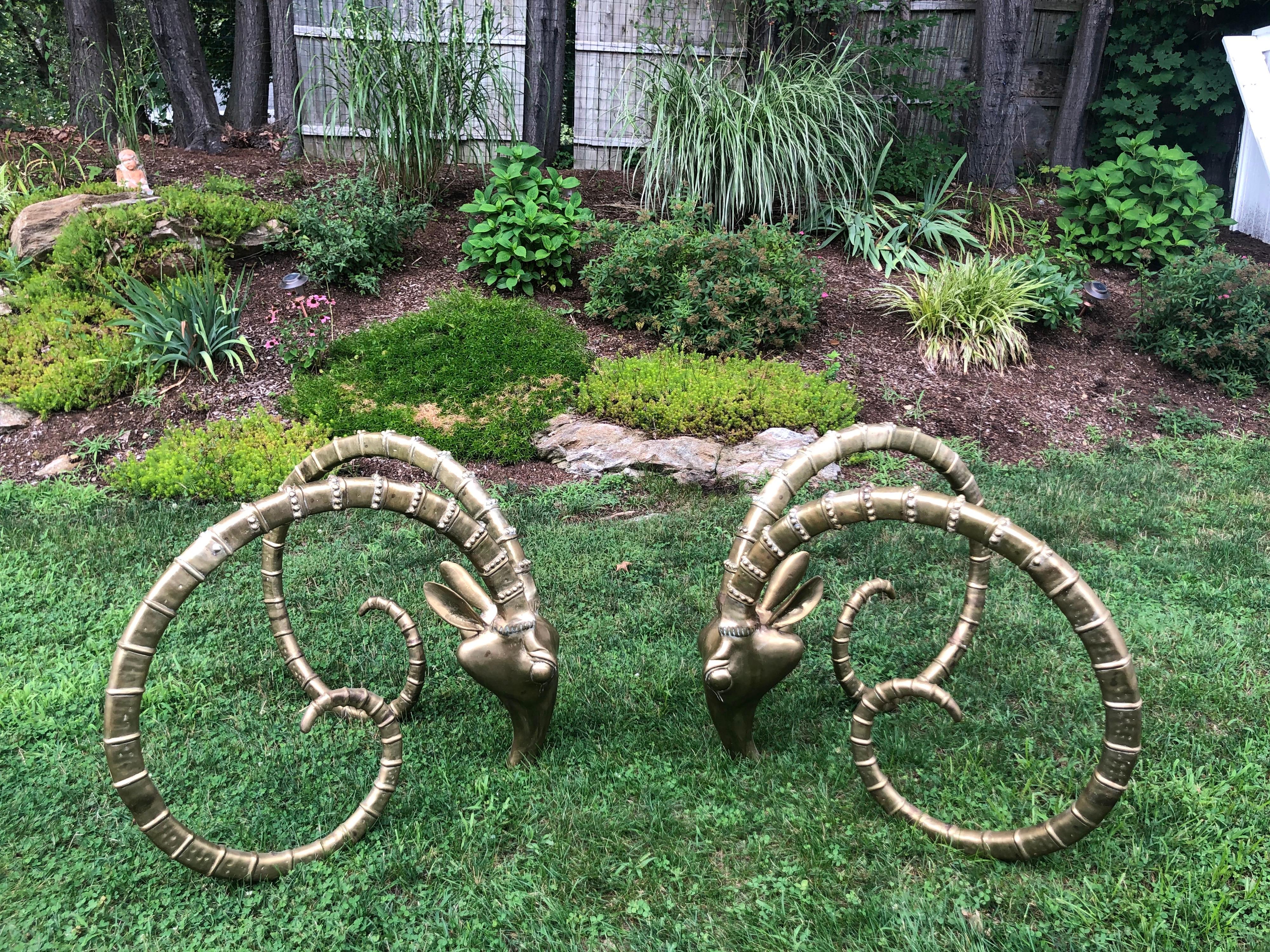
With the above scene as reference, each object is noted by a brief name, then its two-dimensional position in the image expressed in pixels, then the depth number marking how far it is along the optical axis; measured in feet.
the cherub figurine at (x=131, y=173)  19.64
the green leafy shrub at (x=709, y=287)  17.71
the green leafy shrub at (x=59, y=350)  16.74
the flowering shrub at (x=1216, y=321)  18.75
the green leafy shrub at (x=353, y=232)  18.95
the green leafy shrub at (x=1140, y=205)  21.95
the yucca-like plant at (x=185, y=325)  17.02
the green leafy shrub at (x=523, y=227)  19.19
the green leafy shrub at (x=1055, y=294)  19.62
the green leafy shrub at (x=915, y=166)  24.00
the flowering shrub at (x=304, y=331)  17.26
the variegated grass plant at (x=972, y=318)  18.88
